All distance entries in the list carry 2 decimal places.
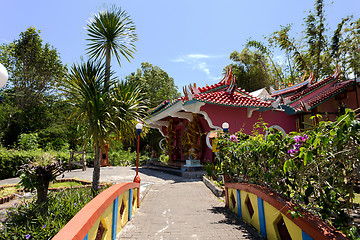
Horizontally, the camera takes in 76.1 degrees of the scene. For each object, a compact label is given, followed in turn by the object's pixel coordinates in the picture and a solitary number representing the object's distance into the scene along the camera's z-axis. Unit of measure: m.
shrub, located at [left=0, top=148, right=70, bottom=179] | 12.49
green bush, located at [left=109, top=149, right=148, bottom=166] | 22.39
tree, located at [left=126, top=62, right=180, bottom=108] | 26.50
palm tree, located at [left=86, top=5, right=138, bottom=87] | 6.89
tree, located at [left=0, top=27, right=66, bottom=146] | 20.64
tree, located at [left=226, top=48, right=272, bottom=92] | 27.53
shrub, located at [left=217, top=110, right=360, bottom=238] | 1.71
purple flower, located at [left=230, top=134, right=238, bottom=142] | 5.97
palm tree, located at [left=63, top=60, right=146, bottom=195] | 5.79
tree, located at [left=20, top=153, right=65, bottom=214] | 4.20
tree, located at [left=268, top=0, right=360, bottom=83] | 20.92
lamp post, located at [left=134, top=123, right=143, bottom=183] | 6.69
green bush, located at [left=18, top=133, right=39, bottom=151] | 17.70
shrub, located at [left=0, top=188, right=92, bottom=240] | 3.46
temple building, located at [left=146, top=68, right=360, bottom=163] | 11.09
